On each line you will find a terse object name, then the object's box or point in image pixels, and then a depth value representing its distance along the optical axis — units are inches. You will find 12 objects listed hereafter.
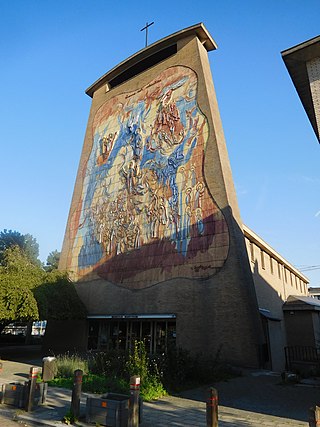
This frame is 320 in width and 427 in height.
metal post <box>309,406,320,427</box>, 196.7
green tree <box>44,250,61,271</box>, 2158.5
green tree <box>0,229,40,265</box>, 1949.7
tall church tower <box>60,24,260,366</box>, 797.9
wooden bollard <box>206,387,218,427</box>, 257.3
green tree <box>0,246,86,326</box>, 792.9
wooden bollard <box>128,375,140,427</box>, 290.2
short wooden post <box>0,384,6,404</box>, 386.6
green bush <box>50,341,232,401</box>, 454.9
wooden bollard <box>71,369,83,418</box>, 323.3
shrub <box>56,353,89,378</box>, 555.5
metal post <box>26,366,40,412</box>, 359.5
